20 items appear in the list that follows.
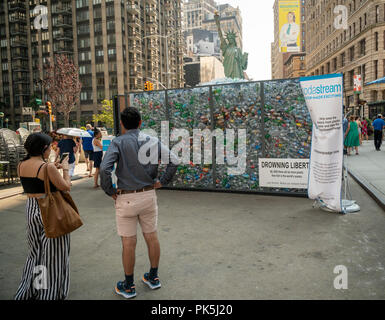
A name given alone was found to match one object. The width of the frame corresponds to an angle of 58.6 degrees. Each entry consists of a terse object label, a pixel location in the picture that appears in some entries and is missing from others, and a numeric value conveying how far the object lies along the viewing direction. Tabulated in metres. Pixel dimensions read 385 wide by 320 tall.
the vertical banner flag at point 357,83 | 25.05
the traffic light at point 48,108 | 21.44
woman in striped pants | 3.28
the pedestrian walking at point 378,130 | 16.73
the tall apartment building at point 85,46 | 68.62
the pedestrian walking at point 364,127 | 23.80
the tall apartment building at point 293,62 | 110.94
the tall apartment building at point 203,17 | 185.75
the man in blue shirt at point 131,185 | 3.42
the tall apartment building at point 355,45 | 41.44
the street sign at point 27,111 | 22.69
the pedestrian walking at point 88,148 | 12.09
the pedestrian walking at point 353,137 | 15.46
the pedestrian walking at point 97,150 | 10.39
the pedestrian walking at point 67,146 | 9.86
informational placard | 7.85
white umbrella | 10.02
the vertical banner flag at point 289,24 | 40.16
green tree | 58.49
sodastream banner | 6.36
